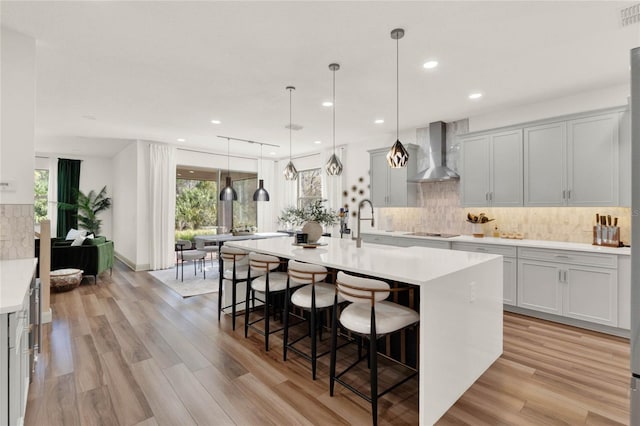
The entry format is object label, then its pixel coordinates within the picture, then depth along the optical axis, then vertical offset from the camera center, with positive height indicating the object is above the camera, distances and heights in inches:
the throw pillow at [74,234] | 267.1 -17.5
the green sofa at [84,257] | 219.1 -30.1
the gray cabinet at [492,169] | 170.6 +25.6
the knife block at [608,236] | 142.3 -9.6
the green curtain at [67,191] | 334.0 +23.9
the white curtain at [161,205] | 274.5 +7.6
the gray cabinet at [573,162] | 141.5 +25.2
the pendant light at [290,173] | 173.8 +22.7
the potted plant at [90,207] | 337.4 +7.0
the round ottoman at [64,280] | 199.7 -41.9
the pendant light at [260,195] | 255.4 +15.3
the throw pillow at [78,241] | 233.7 -20.2
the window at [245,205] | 346.3 +9.9
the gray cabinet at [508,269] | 160.2 -27.5
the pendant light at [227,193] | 251.2 +16.6
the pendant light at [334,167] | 153.1 +23.0
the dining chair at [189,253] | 236.4 -29.9
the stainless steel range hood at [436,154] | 202.8 +39.7
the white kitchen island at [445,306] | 77.2 -25.5
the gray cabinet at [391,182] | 221.1 +23.5
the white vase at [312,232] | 146.6 -8.2
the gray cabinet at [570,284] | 134.1 -31.1
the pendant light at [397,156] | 116.3 +21.6
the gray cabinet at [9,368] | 59.0 -29.3
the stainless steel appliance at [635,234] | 49.9 -3.0
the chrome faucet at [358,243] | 134.9 -12.2
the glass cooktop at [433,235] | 197.9 -13.0
